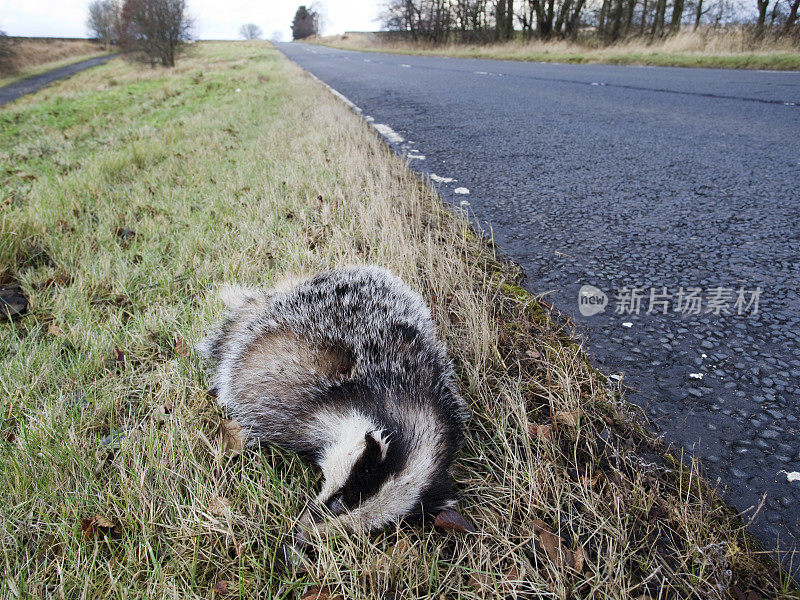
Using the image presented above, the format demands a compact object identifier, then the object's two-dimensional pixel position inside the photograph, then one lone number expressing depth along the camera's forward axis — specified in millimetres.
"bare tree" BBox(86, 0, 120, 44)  48625
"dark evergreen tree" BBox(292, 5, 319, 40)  91000
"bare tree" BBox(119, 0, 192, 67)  20594
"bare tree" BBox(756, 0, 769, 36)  19922
